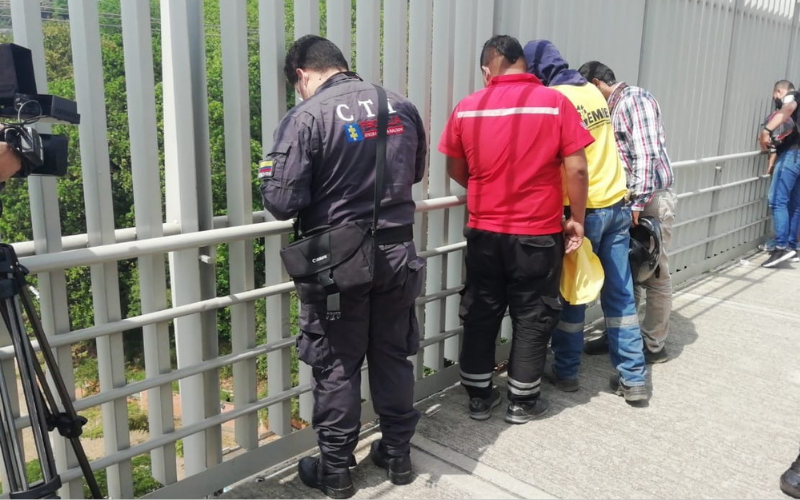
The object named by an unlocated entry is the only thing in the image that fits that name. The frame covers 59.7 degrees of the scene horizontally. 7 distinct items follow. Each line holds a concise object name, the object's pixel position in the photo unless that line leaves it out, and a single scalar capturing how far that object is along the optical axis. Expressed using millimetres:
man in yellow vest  3965
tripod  2098
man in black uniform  2779
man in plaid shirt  4309
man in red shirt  3512
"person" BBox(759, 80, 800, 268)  7391
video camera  2059
